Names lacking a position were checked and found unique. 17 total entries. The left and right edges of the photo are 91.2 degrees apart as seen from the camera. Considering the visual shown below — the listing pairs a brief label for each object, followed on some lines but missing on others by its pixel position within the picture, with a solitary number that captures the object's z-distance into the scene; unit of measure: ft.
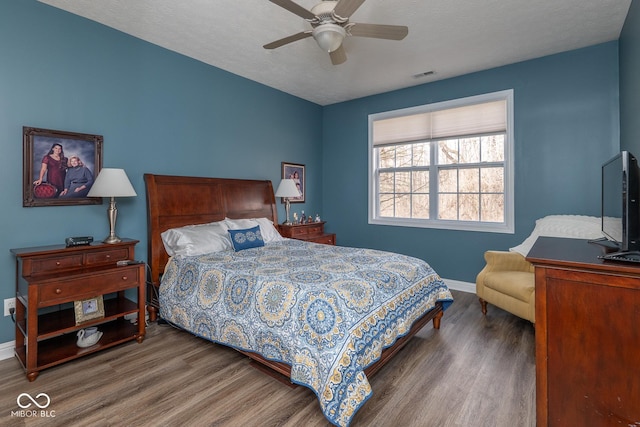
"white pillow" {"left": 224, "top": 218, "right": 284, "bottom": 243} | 12.18
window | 13.33
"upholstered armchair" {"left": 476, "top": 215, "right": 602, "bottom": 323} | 9.65
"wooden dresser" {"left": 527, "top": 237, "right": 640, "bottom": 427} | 3.93
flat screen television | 4.39
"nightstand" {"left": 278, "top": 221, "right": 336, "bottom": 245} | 15.06
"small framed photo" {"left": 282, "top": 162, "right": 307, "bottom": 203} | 16.44
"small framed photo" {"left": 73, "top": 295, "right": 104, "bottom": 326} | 8.14
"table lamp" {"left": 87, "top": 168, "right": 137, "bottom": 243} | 8.83
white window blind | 13.30
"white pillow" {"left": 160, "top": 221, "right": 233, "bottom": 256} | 10.41
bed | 6.07
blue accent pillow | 11.12
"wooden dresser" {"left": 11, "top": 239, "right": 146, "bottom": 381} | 7.32
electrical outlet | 8.34
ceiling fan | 6.75
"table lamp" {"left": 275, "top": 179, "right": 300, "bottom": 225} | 14.84
